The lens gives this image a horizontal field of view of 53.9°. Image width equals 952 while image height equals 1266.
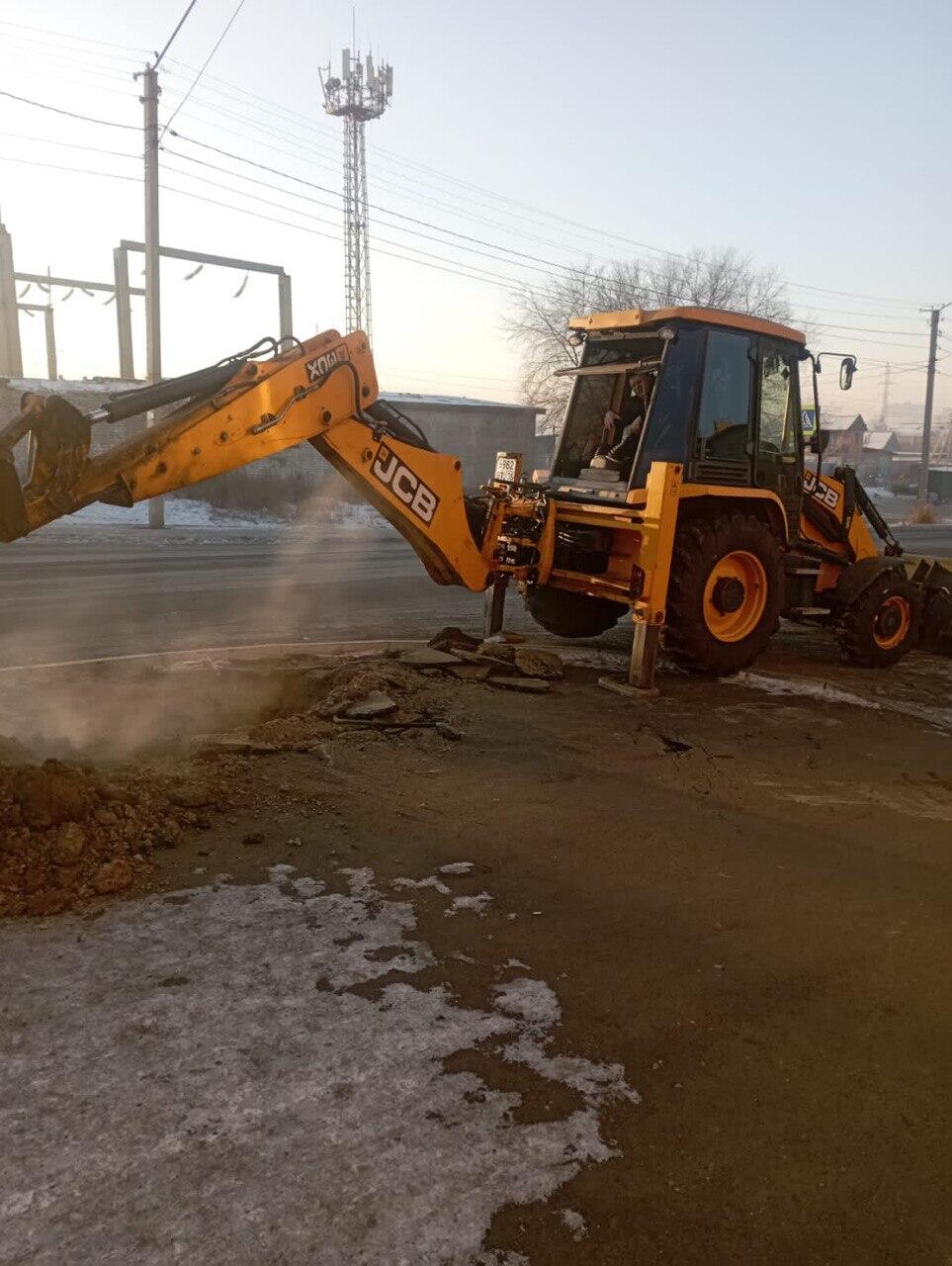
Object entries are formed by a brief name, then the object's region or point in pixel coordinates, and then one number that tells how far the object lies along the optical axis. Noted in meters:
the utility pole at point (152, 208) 19.81
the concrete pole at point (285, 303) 34.38
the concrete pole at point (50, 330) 43.16
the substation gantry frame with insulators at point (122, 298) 31.67
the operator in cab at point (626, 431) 7.95
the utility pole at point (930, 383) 46.50
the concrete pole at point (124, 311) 31.80
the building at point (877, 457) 83.50
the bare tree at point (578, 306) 47.06
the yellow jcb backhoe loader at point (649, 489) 6.64
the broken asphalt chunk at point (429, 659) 7.49
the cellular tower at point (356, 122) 36.66
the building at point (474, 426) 36.00
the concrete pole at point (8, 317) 33.50
